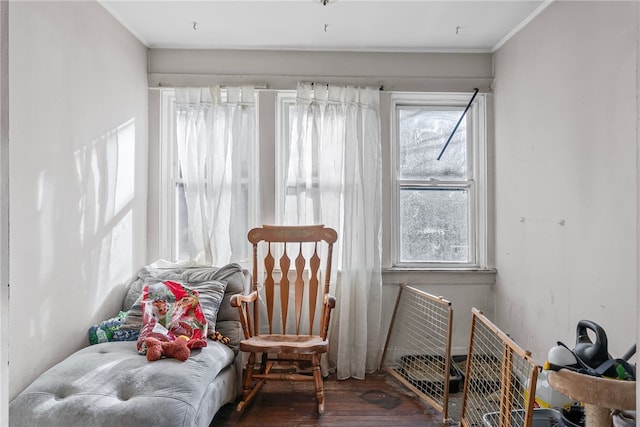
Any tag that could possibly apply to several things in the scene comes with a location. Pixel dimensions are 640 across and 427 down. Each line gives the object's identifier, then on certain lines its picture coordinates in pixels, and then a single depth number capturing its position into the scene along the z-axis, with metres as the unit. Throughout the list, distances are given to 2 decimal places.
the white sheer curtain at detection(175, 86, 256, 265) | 3.02
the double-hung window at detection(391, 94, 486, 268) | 3.25
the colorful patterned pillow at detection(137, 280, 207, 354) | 2.21
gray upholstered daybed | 1.61
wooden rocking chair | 2.47
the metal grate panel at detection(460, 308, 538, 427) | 1.54
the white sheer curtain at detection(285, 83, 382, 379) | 3.02
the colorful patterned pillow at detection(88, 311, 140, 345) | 2.31
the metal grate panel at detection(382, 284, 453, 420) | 2.78
